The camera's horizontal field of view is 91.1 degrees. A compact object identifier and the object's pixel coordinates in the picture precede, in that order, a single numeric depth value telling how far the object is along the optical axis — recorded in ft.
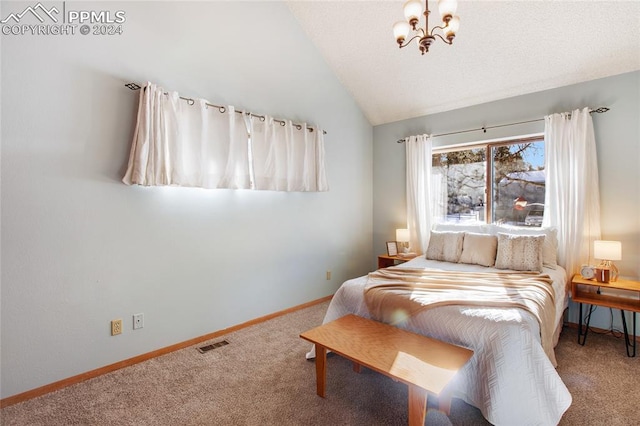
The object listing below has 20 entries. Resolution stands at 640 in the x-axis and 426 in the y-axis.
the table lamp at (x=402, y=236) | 13.55
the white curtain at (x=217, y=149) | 7.76
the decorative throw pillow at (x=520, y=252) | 9.45
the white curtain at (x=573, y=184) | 9.83
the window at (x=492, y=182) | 11.50
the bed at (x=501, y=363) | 5.21
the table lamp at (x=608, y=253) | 8.67
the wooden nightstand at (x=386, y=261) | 13.40
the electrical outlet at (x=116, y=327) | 7.71
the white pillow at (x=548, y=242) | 10.04
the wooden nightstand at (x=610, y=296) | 8.42
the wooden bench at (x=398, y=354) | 4.97
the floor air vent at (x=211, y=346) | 8.75
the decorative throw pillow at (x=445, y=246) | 11.18
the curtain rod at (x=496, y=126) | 9.70
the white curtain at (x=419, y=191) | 13.53
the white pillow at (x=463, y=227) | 11.75
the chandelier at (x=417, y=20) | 6.02
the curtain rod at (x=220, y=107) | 7.82
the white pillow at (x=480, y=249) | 10.41
